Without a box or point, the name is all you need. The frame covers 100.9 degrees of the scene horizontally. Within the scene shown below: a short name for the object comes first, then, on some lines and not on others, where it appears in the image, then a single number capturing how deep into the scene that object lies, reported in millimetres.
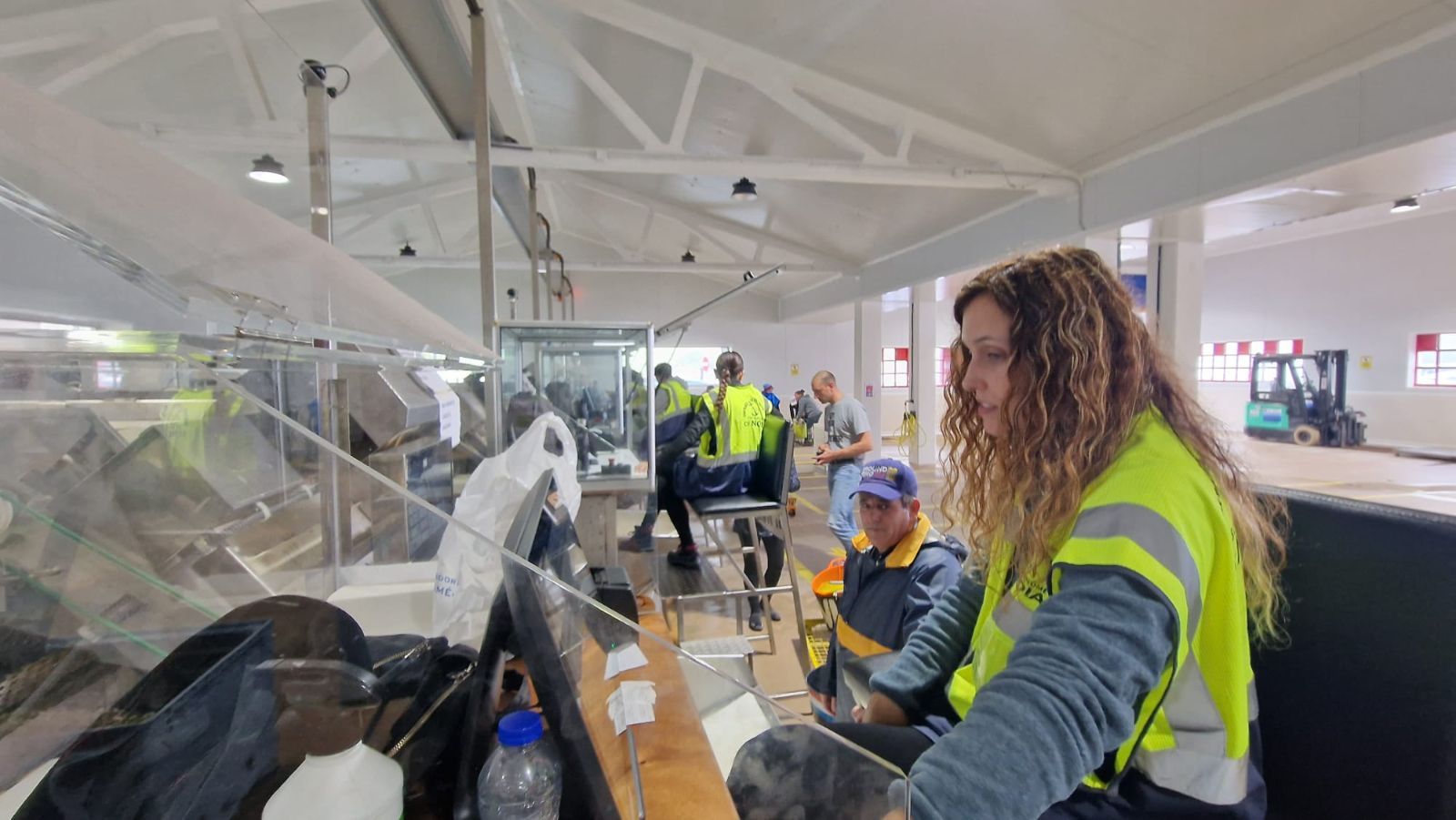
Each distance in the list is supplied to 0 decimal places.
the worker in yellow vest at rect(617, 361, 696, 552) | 3885
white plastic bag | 987
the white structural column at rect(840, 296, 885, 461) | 8070
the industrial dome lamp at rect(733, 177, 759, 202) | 4445
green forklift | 9891
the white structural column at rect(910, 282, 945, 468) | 8180
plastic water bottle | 600
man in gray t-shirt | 3854
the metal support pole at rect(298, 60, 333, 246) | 1573
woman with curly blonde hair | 590
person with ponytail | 3133
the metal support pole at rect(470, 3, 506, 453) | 2523
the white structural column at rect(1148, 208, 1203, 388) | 4152
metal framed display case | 2975
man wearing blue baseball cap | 1636
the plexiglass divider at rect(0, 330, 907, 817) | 503
